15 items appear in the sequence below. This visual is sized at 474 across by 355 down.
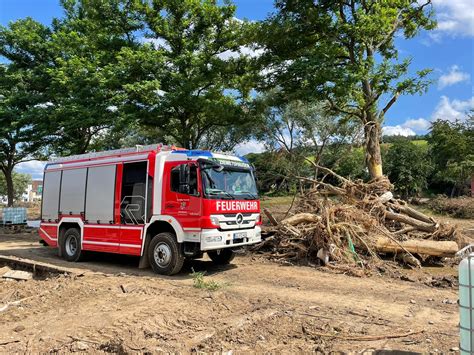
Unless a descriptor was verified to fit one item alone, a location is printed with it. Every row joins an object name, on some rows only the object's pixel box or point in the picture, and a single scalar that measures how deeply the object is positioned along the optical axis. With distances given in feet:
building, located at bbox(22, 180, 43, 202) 377.32
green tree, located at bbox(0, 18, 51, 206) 69.87
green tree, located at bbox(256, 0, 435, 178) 47.85
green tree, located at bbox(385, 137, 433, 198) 123.24
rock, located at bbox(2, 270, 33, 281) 34.22
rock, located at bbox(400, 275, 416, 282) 31.70
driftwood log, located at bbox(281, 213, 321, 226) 42.23
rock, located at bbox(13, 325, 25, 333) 20.39
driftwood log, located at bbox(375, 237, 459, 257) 37.09
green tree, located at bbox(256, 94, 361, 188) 104.78
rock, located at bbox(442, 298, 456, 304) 24.55
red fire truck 32.01
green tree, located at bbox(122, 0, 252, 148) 57.57
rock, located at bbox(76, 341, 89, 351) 17.71
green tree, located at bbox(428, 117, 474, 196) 106.52
